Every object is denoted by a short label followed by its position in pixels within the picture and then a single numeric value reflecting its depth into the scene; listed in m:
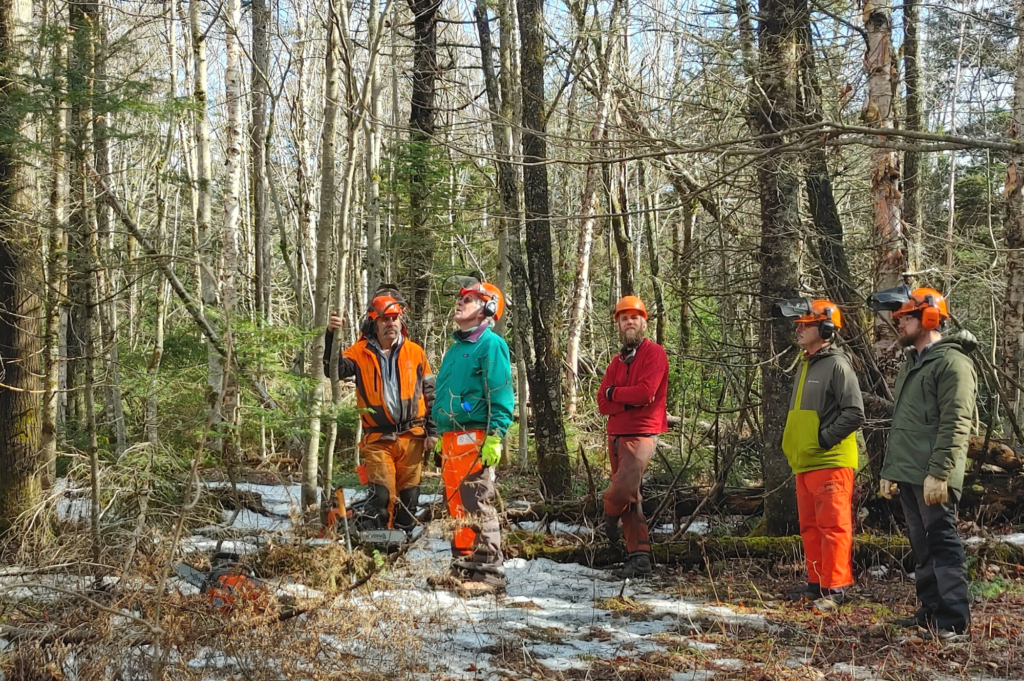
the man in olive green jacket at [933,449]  4.75
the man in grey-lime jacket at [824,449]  5.39
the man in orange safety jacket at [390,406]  6.44
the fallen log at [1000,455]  7.18
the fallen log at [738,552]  6.11
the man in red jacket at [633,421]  6.30
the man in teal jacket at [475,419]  5.66
